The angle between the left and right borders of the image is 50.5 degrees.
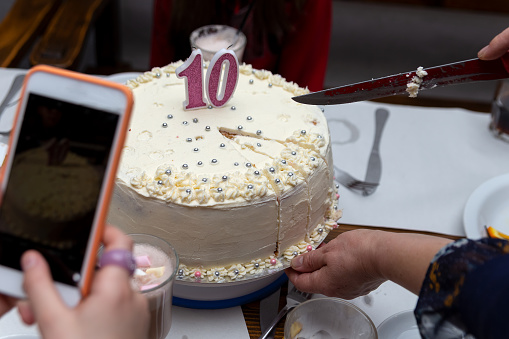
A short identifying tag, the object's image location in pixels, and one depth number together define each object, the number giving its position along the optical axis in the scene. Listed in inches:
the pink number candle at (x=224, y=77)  51.5
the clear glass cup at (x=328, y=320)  41.9
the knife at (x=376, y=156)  65.8
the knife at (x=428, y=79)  49.6
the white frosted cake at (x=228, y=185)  43.9
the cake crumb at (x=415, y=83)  49.5
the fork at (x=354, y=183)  63.9
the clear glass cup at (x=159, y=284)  35.5
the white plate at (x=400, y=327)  44.8
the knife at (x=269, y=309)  46.9
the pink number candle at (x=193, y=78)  50.9
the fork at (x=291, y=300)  46.2
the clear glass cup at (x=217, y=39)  68.7
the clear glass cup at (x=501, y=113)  70.8
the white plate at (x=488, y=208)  56.6
